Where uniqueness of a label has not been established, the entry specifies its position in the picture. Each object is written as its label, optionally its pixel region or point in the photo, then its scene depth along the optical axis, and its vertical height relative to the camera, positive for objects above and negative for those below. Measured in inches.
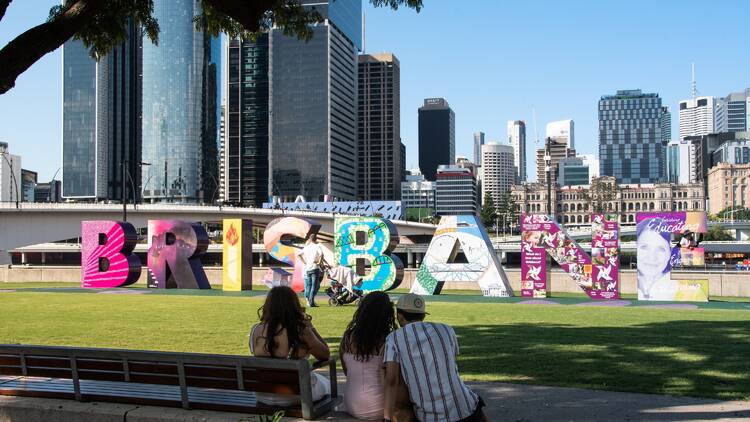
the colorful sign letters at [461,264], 1000.2 -53.2
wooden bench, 246.1 -57.3
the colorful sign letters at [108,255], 1176.2 -51.3
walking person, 798.5 -51.9
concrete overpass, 2423.7 +29.9
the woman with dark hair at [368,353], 238.1 -43.5
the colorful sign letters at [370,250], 986.1 -37.2
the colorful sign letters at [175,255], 1147.3 -49.8
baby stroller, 825.5 -77.1
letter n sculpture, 971.3 -46.2
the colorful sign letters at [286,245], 1039.6 -32.0
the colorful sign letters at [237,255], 1106.1 -48.1
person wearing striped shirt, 218.7 -45.8
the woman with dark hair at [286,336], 257.3 -40.7
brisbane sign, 951.6 -44.2
